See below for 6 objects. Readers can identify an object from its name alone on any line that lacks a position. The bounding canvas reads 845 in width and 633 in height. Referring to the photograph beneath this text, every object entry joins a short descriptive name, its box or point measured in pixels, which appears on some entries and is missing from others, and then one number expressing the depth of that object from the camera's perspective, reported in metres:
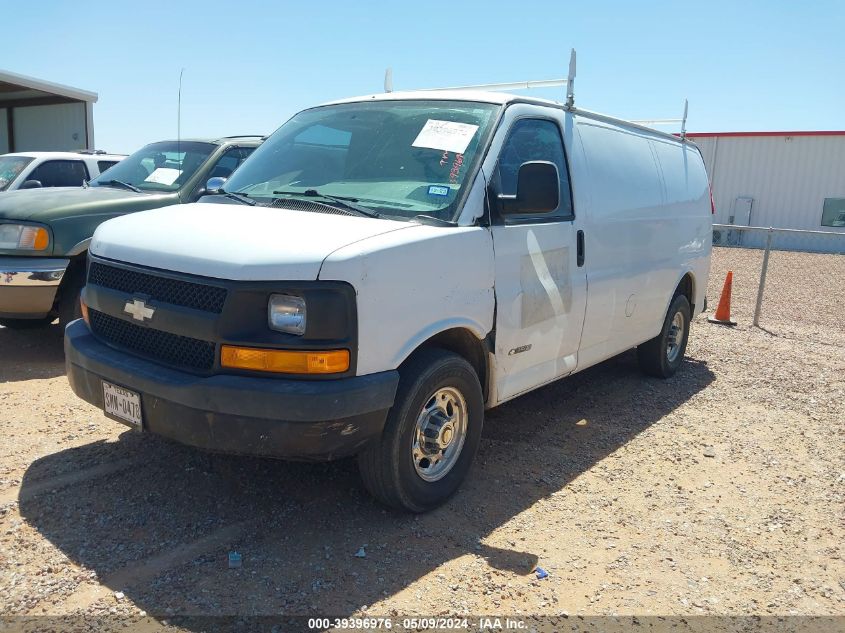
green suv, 6.00
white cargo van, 3.19
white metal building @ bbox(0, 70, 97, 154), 17.91
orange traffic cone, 10.06
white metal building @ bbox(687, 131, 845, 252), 24.50
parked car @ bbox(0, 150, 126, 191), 9.60
